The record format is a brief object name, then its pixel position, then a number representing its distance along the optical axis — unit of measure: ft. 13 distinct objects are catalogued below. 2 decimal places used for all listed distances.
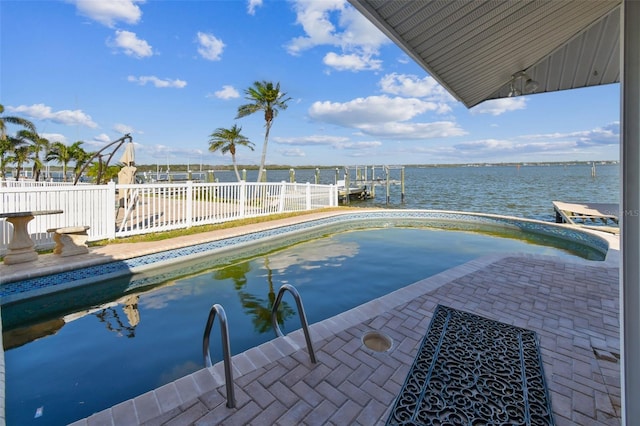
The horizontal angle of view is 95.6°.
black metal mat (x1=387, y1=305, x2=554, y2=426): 5.81
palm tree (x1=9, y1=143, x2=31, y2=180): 57.62
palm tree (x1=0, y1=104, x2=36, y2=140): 57.41
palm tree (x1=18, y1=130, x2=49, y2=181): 60.74
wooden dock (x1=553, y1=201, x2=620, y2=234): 33.91
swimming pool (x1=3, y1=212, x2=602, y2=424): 7.60
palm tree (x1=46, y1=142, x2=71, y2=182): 57.62
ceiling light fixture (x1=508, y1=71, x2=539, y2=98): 11.44
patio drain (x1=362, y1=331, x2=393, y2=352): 8.20
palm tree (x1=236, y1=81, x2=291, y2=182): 51.16
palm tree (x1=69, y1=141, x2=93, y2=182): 58.54
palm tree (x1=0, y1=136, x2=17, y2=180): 53.11
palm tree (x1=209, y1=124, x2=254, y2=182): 57.47
